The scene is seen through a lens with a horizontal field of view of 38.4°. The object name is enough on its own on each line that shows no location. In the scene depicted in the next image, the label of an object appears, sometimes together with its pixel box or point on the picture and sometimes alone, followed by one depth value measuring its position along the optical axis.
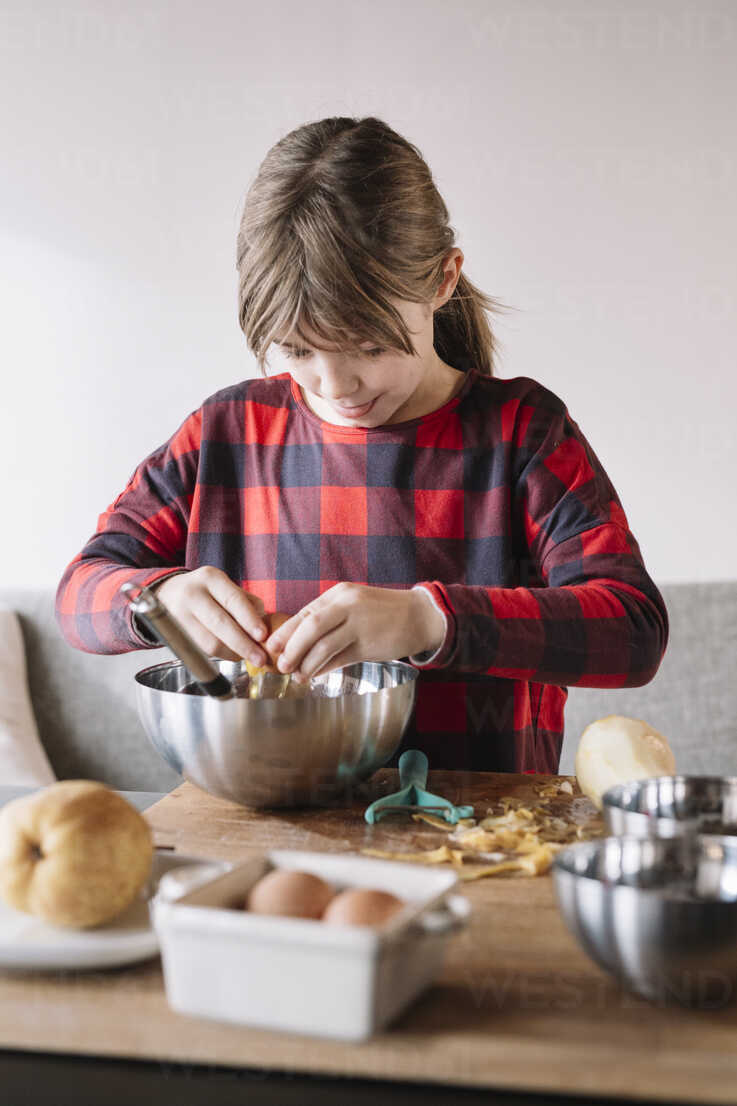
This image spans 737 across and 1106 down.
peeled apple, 1.00
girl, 1.07
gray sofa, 2.28
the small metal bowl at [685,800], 0.86
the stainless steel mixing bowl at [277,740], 0.94
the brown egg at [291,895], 0.64
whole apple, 0.69
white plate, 0.66
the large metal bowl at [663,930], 0.59
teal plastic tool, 1.01
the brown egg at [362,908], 0.62
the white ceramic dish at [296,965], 0.57
